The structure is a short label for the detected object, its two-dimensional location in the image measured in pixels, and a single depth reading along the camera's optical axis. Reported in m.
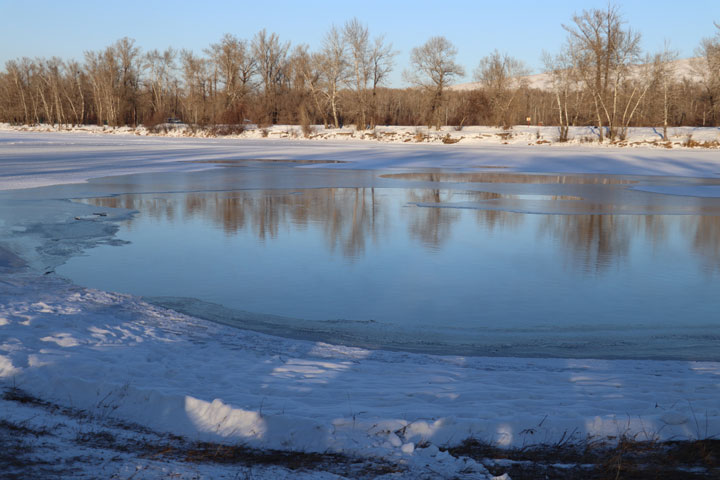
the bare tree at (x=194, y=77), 71.58
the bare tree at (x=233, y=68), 67.88
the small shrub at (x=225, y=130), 60.35
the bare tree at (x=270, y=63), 71.25
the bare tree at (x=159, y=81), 83.62
